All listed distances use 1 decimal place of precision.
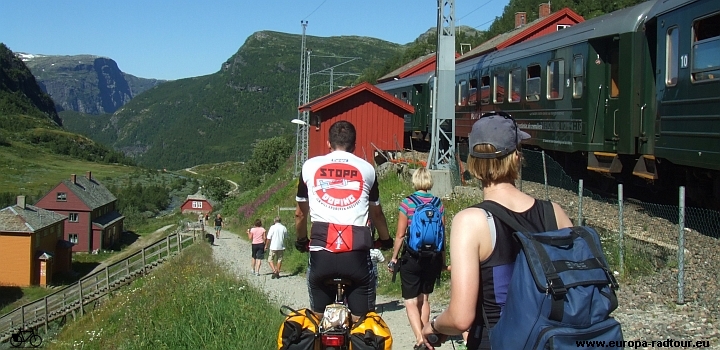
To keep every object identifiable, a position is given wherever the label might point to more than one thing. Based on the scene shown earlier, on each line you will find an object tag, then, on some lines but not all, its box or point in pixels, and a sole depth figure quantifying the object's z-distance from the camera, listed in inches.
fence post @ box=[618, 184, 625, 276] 351.6
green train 402.3
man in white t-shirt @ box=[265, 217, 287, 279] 610.2
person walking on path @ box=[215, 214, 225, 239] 1418.7
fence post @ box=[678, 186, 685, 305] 294.8
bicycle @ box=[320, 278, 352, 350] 186.5
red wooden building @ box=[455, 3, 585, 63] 1544.5
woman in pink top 662.5
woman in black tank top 114.6
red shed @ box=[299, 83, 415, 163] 1194.0
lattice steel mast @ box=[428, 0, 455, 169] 666.8
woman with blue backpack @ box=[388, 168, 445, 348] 257.1
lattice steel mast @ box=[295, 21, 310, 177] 1624.5
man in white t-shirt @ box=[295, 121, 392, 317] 188.4
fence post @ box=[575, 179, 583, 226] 403.5
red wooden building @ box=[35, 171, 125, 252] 2945.4
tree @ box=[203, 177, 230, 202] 3831.2
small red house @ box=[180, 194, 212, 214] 3828.7
